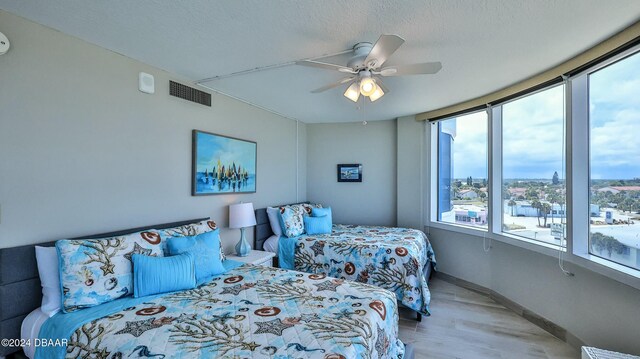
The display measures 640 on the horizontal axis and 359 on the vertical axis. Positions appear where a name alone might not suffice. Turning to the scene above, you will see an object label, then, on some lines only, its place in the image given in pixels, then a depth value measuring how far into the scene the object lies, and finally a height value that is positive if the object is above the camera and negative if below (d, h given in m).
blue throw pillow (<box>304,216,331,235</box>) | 3.77 -0.65
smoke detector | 1.60 +0.81
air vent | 2.60 +0.89
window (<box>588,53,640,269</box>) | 1.99 +0.16
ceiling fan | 1.79 +0.83
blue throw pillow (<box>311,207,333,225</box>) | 4.03 -0.49
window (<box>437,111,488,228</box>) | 3.63 +0.15
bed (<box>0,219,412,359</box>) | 1.27 -0.79
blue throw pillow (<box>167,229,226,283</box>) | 2.10 -0.58
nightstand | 2.87 -0.87
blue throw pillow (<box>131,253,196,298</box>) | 1.79 -0.66
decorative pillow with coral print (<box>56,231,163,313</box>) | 1.61 -0.58
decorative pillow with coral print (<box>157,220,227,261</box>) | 2.19 -0.46
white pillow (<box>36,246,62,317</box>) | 1.64 -0.62
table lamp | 3.04 -0.47
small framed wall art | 4.81 +0.15
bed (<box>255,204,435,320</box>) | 2.83 -0.89
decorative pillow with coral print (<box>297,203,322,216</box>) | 4.14 -0.45
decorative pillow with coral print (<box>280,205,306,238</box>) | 3.58 -0.57
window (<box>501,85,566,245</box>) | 2.65 +0.16
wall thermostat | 2.32 +0.85
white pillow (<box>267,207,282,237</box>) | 3.72 -0.57
